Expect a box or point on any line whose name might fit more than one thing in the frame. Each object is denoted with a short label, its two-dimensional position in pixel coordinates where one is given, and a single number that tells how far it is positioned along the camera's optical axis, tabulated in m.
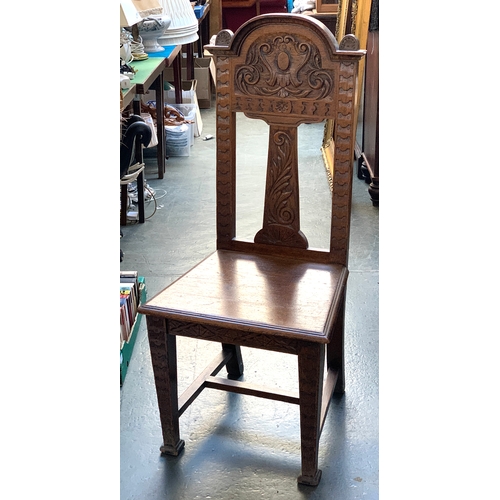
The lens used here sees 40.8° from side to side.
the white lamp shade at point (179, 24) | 5.21
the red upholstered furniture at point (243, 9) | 9.41
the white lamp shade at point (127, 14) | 3.20
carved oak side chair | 1.85
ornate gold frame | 4.26
